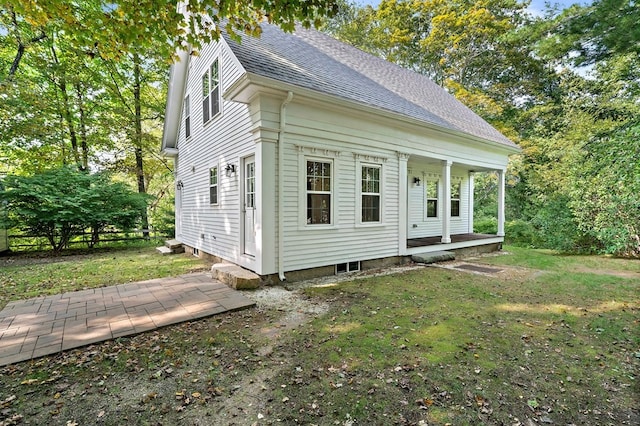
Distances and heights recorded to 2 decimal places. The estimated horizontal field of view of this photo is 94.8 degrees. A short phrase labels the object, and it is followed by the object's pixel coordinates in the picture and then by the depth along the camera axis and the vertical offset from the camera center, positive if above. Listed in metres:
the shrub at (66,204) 9.91 +0.01
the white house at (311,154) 5.98 +1.32
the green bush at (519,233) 14.01 -1.52
